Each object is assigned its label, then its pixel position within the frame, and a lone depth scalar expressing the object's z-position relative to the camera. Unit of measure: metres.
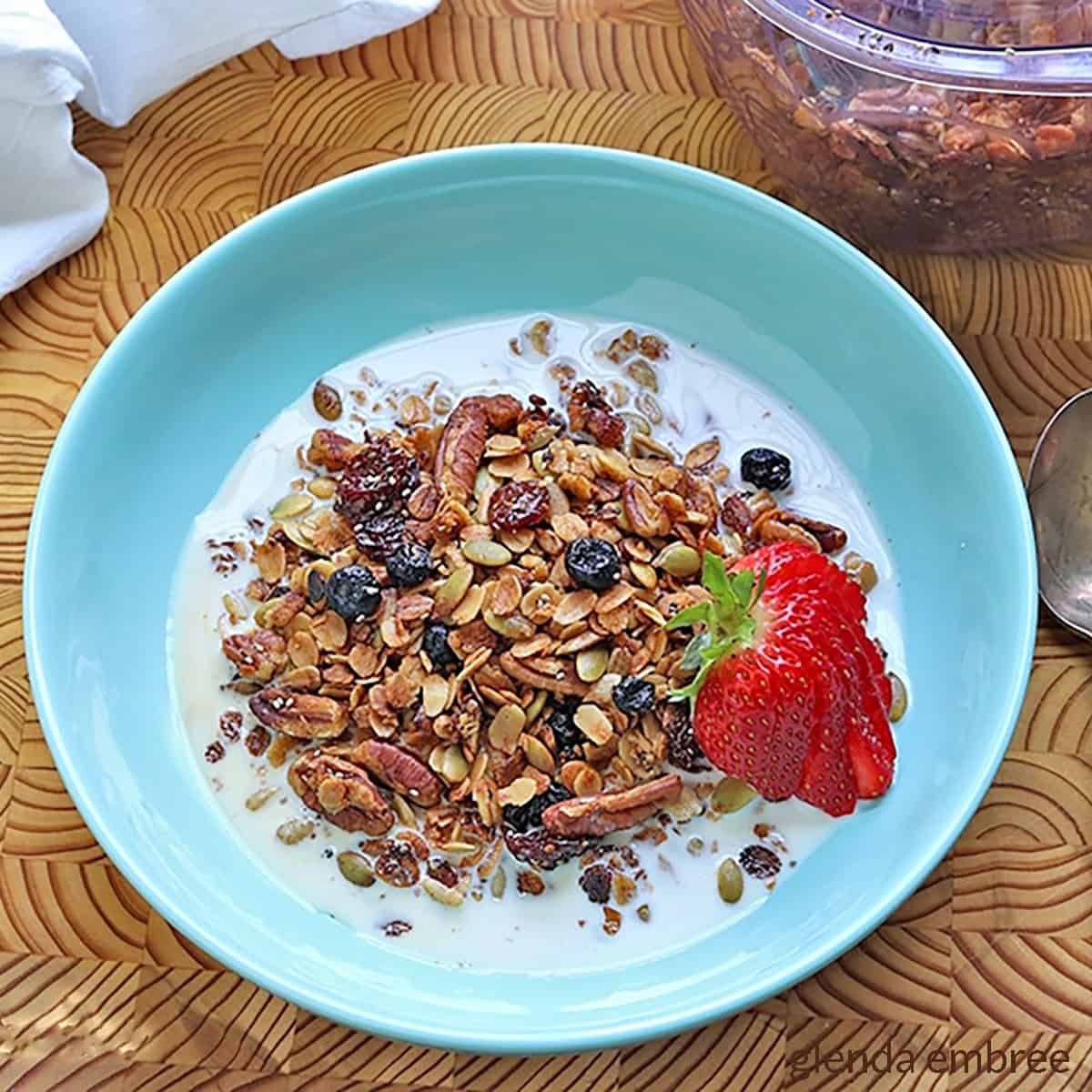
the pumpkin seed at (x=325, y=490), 0.33
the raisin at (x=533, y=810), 0.30
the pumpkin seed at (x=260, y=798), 0.31
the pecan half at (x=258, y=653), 0.32
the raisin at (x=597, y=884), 0.30
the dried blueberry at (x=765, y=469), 0.33
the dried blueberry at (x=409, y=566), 0.31
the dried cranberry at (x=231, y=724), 0.32
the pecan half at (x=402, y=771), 0.30
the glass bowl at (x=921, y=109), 0.30
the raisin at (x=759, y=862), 0.31
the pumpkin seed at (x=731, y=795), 0.31
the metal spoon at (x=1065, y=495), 0.34
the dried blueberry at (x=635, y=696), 0.30
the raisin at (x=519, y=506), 0.32
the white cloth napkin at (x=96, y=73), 0.36
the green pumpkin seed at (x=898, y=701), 0.32
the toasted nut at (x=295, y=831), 0.31
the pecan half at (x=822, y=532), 0.33
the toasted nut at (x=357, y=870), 0.30
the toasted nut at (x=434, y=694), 0.30
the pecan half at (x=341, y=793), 0.30
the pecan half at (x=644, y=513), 0.32
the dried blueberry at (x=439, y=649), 0.31
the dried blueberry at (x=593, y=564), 0.31
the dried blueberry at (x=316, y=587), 0.32
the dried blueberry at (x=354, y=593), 0.31
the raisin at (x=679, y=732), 0.30
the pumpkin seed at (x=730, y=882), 0.30
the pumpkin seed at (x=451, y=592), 0.31
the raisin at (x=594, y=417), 0.33
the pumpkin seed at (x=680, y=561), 0.32
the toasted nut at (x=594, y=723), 0.30
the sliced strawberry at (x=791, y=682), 0.28
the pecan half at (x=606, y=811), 0.30
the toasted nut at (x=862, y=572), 0.33
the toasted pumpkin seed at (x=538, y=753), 0.30
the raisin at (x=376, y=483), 0.32
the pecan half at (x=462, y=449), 0.33
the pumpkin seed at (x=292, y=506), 0.33
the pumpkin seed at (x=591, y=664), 0.31
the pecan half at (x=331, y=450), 0.33
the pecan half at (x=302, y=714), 0.31
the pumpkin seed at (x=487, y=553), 0.31
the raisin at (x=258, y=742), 0.32
